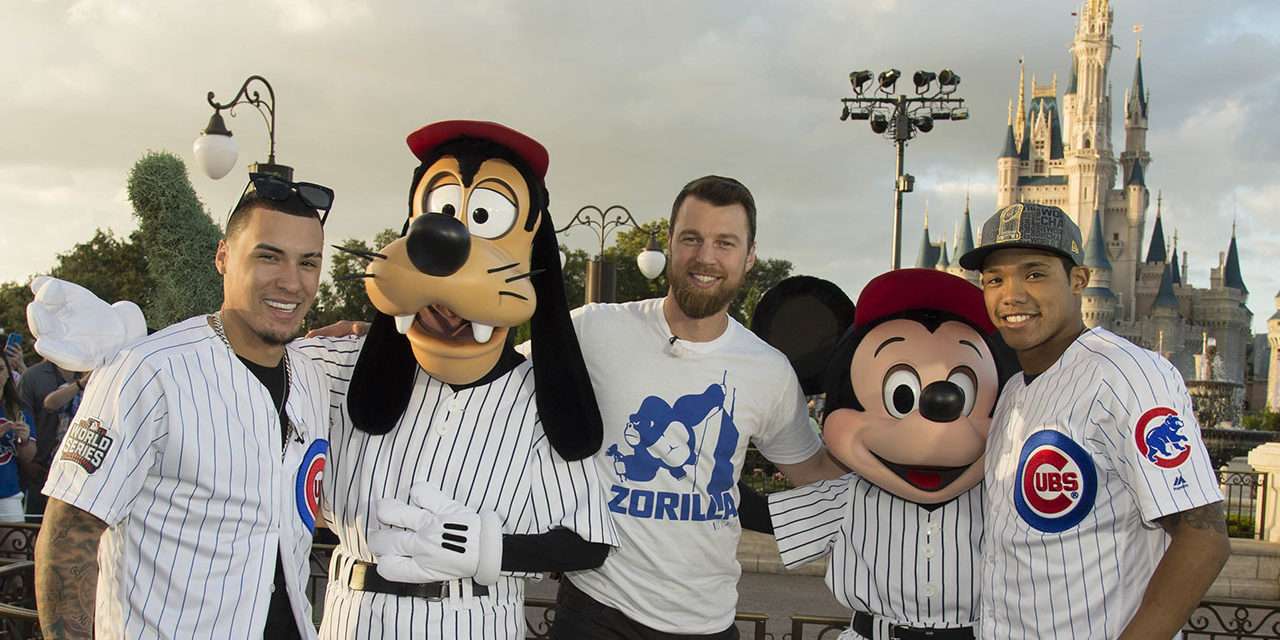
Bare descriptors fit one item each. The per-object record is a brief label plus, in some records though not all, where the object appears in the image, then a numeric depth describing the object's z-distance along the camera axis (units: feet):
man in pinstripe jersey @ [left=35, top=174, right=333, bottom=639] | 8.54
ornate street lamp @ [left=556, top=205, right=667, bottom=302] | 53.26
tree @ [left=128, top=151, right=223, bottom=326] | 45.85
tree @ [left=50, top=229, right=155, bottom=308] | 117.60
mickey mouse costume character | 11.78
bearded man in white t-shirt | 11.67
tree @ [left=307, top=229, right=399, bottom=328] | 131.44
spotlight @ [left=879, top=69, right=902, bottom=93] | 63.05
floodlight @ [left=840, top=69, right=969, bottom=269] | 63.57
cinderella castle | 295.28
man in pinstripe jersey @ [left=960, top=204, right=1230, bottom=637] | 9.53
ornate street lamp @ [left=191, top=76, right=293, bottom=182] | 35.88
